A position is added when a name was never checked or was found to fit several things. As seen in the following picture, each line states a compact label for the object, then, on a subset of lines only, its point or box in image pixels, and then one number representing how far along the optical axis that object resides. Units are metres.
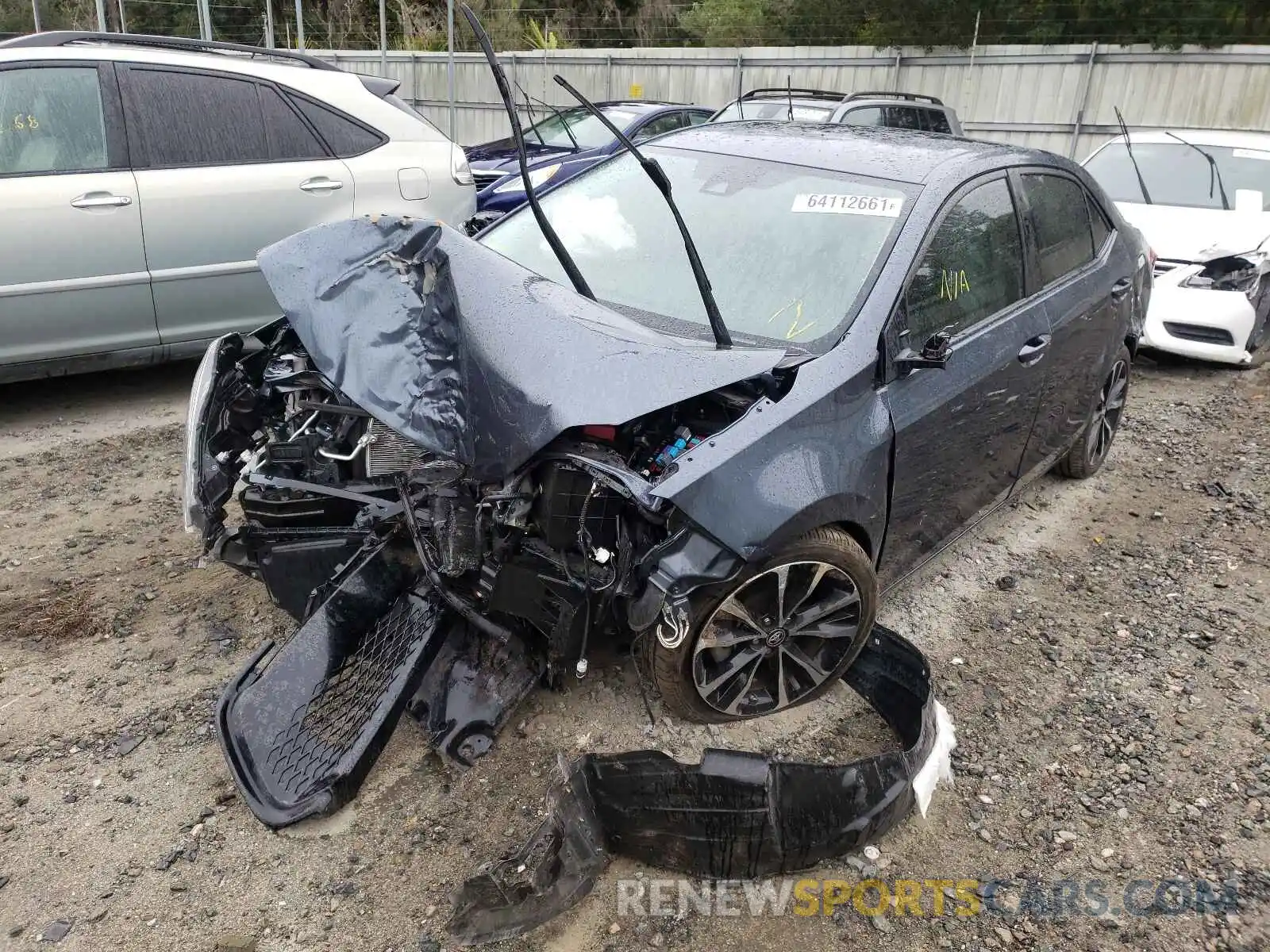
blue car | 7.52
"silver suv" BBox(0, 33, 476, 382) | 4.46
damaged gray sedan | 2.41
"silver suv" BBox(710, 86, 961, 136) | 8.25
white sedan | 6.42
